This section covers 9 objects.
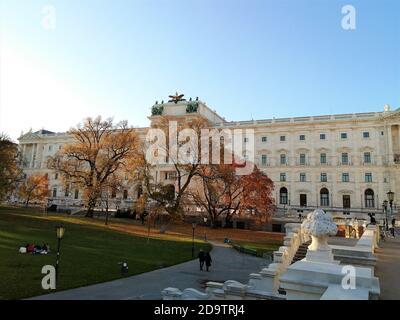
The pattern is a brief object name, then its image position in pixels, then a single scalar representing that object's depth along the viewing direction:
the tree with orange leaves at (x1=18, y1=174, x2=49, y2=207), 70.69
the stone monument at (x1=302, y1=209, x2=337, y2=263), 9.93
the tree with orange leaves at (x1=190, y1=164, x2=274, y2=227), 47.16
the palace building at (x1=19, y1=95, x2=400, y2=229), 67.62
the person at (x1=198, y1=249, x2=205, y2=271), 22.37
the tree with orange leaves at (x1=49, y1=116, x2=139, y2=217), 50.88
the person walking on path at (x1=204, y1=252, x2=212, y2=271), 22.33
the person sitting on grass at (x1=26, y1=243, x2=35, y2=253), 23.25
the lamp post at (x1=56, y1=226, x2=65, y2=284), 17.04
